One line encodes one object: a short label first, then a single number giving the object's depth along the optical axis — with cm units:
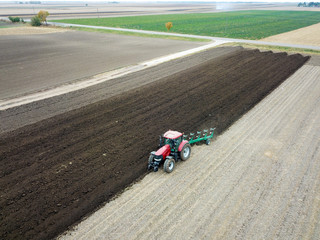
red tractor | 1077
